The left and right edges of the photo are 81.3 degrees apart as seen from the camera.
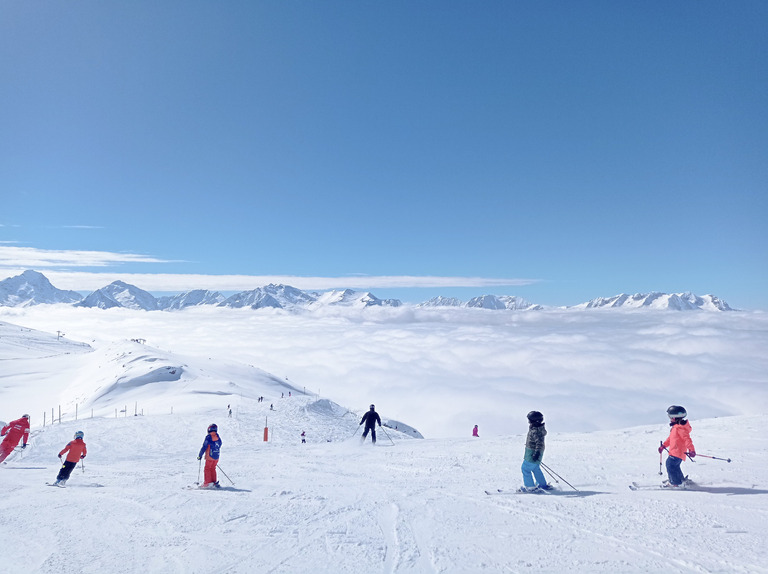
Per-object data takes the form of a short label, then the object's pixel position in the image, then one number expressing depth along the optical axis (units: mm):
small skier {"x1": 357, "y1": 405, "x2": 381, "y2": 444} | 19406
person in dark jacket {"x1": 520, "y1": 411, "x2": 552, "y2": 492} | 9531
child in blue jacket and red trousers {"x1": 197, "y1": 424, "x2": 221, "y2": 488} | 10836
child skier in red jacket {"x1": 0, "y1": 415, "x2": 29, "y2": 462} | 15391
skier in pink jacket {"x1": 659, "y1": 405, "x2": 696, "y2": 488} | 9211
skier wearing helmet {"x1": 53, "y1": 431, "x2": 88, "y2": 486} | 11758
